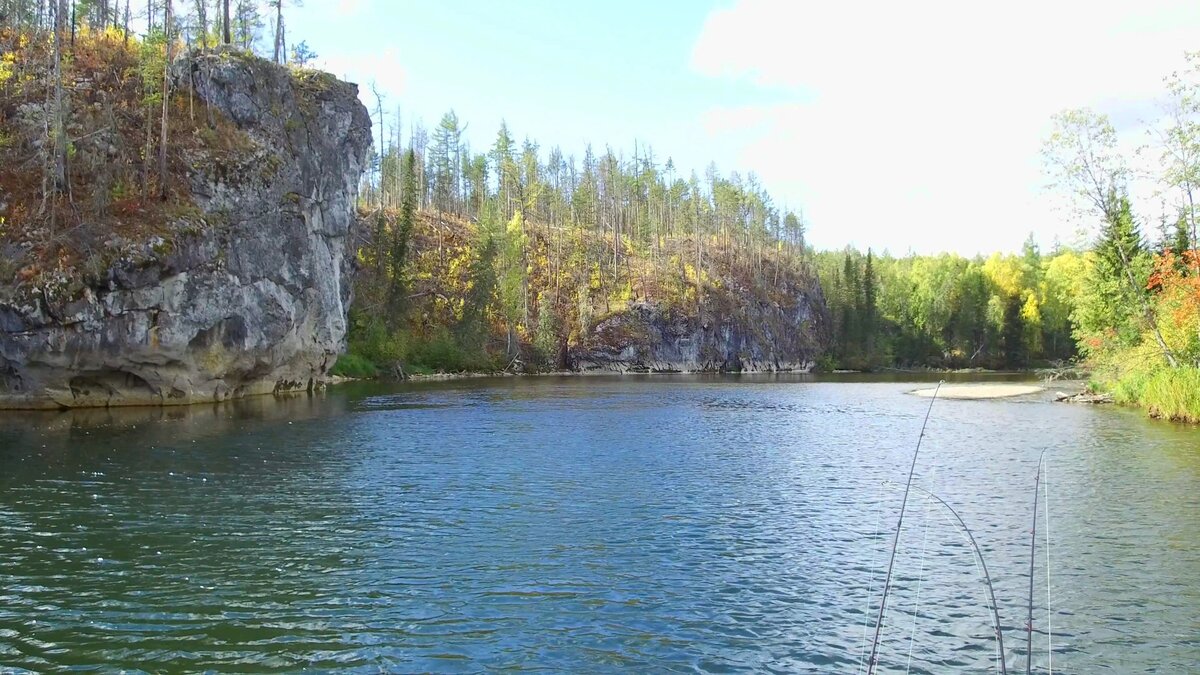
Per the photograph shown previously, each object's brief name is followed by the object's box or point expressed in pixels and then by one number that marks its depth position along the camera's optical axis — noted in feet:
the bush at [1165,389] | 123.75
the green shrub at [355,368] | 238.07
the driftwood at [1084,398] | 165.17
